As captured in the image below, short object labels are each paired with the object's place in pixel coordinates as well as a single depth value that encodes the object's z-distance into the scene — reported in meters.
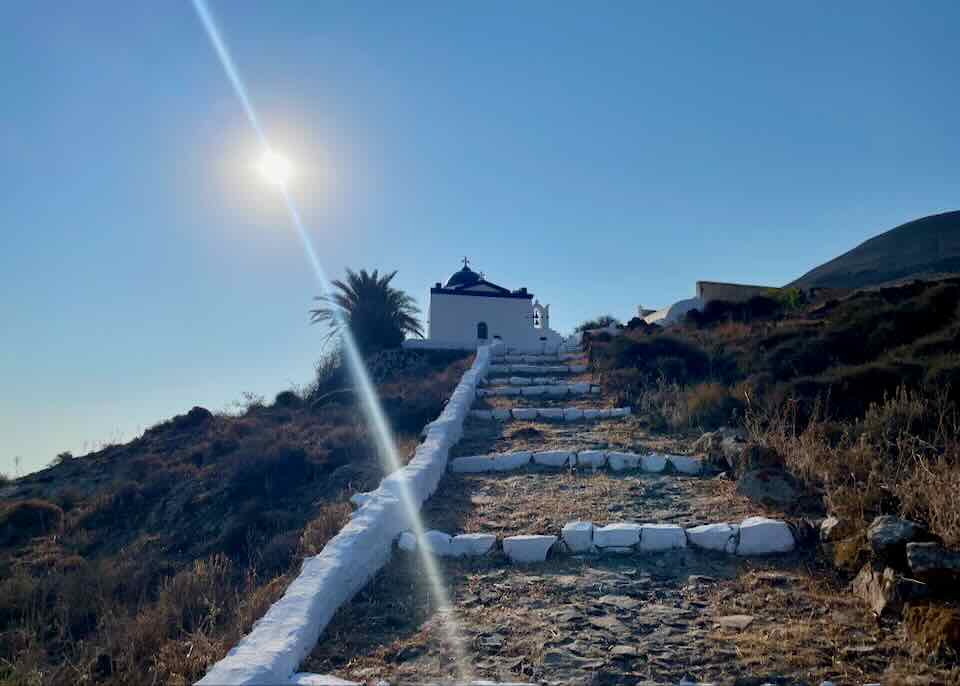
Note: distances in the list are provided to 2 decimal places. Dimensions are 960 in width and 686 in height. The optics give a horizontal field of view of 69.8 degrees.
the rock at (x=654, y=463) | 6.05
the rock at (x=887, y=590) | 3.09
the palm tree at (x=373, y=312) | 21.36
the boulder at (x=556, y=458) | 6.36
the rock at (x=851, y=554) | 3.61
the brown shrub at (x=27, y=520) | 9.24
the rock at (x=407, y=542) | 4.45
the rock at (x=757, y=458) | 5.20
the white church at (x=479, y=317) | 26.95
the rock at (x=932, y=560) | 3.05
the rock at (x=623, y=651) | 3.04
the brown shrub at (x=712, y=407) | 7.24
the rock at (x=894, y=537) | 3.34
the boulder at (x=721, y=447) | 5.66
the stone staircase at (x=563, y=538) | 3.09
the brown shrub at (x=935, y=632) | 2.71
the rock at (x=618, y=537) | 4.35
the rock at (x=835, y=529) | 3.88
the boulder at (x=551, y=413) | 8.27
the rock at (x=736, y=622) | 3.24
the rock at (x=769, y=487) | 4.68
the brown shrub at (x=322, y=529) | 4.60
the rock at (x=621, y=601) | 3.57
